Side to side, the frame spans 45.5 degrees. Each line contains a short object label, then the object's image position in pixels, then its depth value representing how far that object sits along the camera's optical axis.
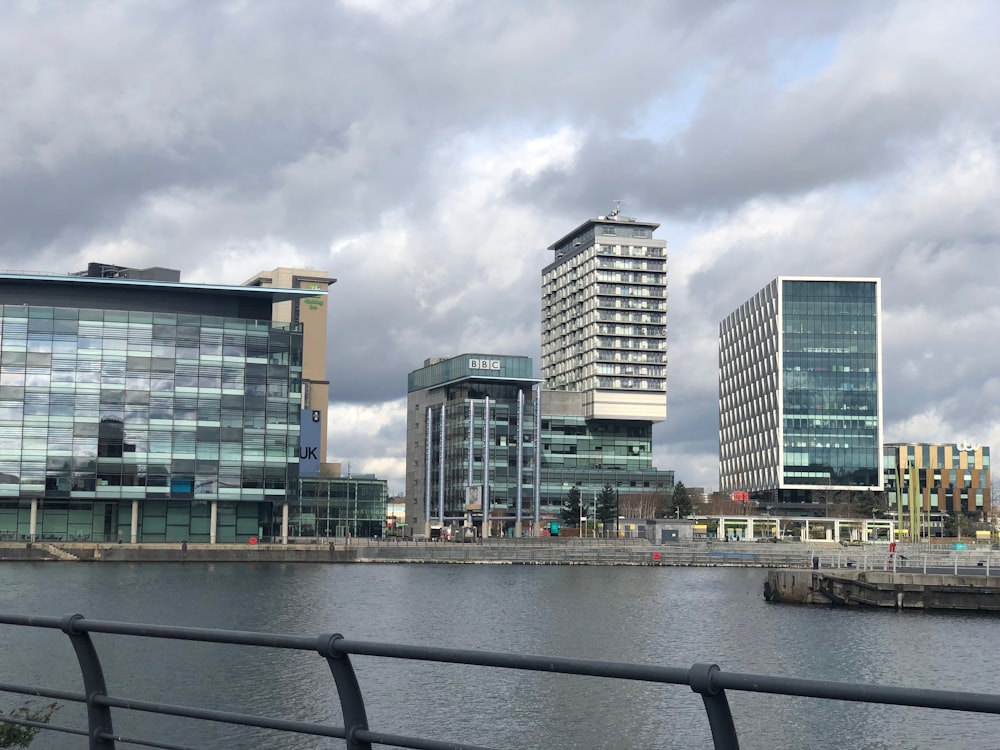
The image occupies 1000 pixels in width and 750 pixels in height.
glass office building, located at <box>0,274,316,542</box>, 128.00
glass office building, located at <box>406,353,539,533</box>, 197.75
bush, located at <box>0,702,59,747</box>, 14.83
